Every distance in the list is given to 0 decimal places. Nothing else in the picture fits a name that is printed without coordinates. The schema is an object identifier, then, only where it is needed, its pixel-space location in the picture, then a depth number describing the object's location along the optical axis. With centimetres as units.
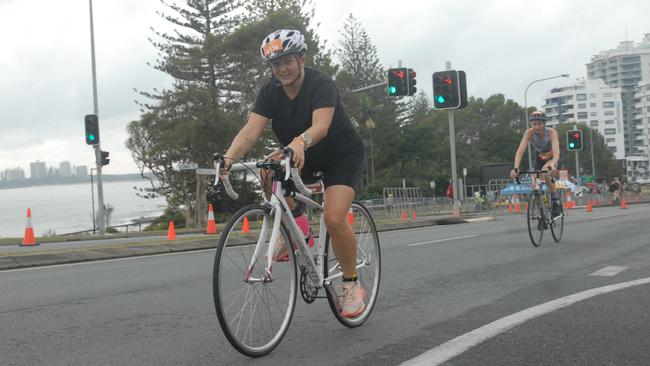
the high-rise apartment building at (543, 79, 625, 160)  16362
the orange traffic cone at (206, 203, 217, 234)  1794
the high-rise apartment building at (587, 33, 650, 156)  17962
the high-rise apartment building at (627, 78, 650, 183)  15375
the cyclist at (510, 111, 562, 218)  974
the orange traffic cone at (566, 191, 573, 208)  3326
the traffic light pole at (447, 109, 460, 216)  2173
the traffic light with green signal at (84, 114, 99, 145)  2478
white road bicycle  343
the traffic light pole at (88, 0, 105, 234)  2629
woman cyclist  388
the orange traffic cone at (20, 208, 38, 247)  1712
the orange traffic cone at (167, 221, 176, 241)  1605
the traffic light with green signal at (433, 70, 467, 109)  2017
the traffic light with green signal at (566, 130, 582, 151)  3272
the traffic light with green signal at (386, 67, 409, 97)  2183
